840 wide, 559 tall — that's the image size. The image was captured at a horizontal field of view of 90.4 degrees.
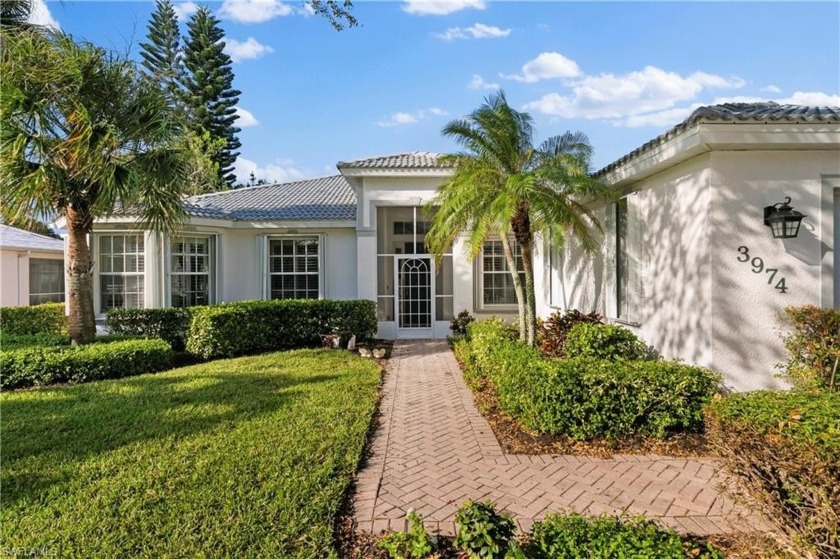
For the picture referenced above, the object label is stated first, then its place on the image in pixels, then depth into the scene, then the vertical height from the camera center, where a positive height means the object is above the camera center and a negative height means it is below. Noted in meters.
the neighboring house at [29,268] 15.57 +0.65
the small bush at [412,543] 2.86 -1.86
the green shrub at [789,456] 2.49 -1.17
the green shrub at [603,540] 2.75 -1.80
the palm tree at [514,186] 7.06 +1.64
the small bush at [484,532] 2.67 -1.67
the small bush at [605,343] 6.65 -1.05
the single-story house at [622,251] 5.68 +0.65
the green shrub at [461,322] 12.51 -1.27
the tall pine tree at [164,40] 30.06 +17.87
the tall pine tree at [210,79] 30.89 +15.33
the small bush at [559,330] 8.23 -1.03
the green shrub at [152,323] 11.22 -1.07
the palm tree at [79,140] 7.71 +2.87
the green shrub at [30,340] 8.97 -1.23
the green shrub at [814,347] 5.10 -0.89
